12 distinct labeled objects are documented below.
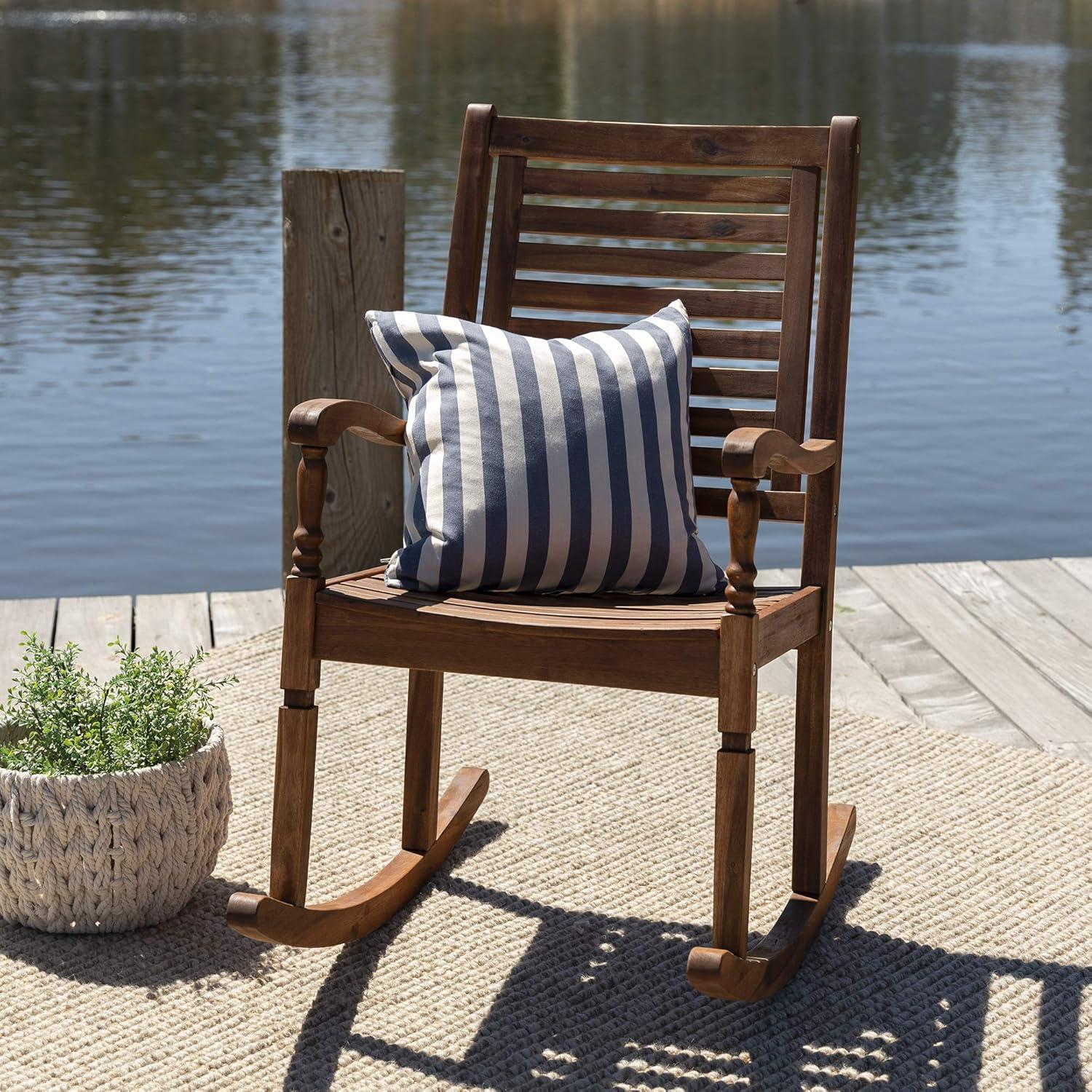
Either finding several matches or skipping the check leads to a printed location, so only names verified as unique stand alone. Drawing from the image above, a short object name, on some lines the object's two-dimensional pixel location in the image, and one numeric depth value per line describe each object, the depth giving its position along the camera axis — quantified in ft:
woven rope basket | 10.40
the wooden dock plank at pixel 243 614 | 17.23
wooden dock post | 16.09
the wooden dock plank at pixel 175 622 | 16.83
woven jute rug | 9.64
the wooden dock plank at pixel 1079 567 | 18.70
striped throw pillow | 10.21
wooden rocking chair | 9.34
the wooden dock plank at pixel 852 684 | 15.27
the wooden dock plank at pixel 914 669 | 14.88
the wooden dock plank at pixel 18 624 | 16.08
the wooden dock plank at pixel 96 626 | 16.24
